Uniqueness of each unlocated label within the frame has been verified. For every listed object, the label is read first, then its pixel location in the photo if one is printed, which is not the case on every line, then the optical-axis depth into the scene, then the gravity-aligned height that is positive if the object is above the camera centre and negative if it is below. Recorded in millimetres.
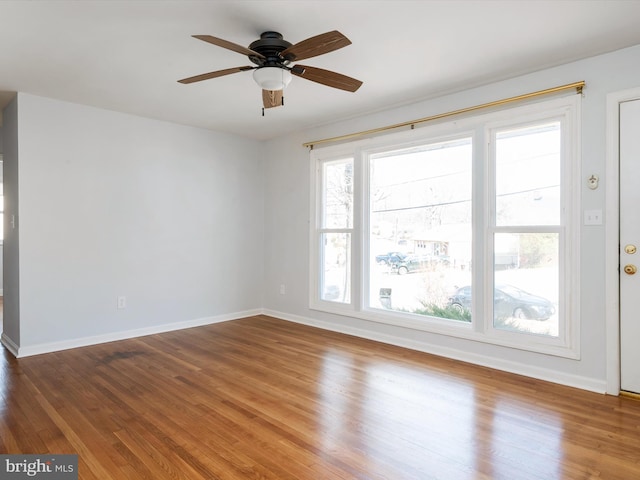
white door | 2766 -68
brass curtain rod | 2988 +1159
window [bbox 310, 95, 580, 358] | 3135 +81
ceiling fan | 2414 +1084
